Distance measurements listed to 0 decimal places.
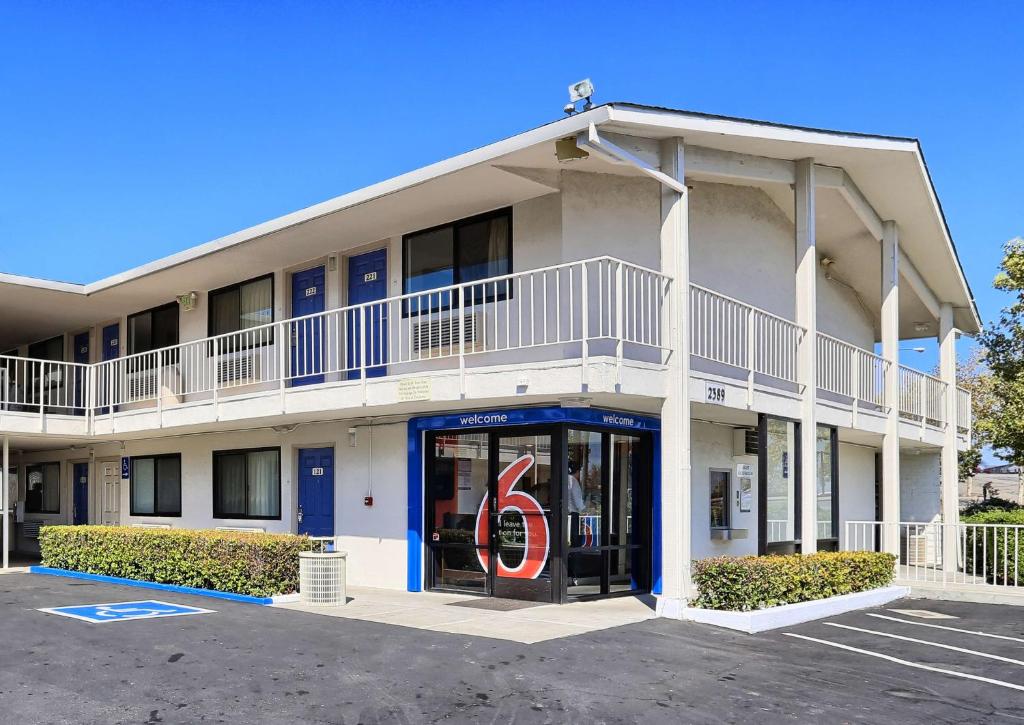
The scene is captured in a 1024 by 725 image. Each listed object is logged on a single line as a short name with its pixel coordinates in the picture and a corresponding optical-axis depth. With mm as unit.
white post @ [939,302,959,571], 19562
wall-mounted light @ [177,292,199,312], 18812
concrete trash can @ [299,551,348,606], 12687
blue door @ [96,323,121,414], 20062
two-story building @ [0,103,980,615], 11969
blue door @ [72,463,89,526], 22109
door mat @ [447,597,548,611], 12164
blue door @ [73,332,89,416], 22453
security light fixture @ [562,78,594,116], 11273
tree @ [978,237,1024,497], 19484
